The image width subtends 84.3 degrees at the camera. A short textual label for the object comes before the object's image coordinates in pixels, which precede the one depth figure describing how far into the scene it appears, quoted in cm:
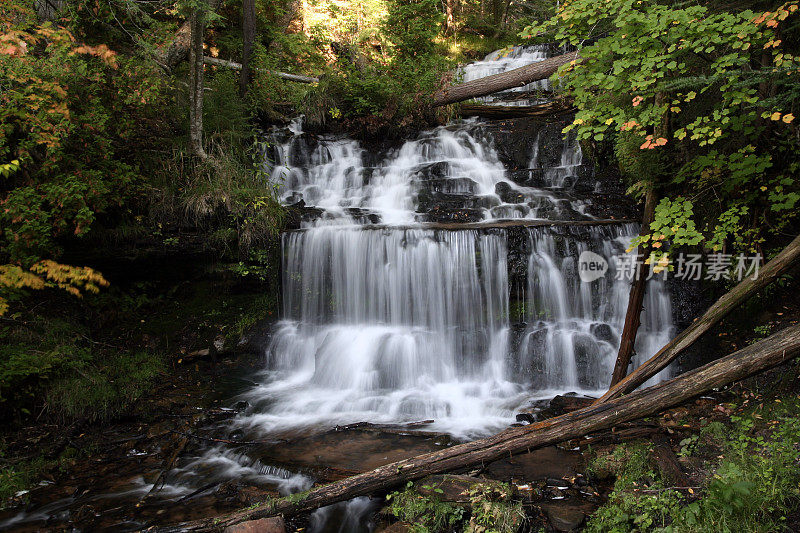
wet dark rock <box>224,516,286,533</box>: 332
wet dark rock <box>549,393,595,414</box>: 559
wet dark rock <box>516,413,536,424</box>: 552
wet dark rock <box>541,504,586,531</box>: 333
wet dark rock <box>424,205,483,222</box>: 873
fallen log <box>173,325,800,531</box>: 344
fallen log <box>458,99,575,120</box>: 1116
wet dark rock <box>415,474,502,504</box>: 352
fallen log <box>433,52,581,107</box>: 1023
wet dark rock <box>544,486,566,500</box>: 377
